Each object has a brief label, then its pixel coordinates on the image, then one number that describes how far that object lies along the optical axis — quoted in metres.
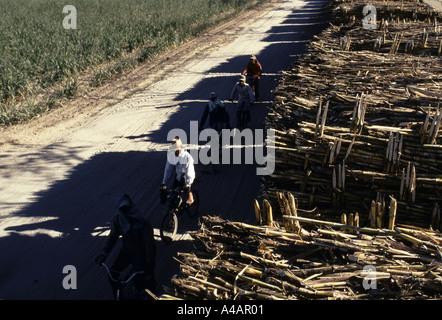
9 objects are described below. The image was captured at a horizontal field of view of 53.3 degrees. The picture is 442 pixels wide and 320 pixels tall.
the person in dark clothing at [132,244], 5.94
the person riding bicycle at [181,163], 7.84
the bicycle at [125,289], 5.82
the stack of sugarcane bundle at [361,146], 6.00
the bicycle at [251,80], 14.25
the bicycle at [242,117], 12.14
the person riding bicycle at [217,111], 10.58
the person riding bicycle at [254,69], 14.11
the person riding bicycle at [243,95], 11.83
